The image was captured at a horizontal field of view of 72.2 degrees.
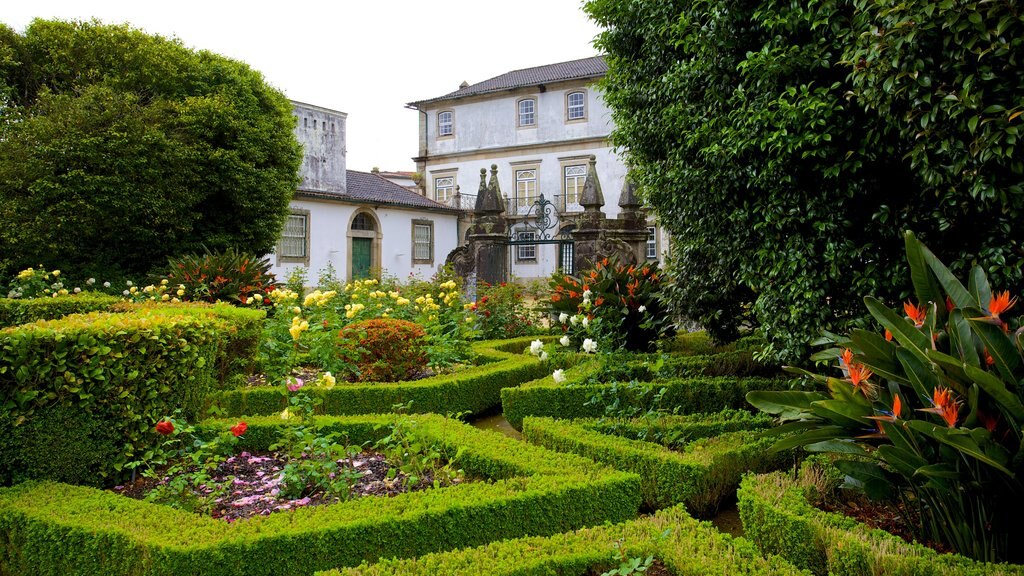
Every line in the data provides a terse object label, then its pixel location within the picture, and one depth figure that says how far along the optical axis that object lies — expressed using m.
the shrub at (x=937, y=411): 2.62
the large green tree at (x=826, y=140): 3.40
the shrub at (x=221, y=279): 9.79
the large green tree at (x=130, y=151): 13.00
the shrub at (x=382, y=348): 6.79
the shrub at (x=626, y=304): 7.77
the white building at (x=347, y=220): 23.83
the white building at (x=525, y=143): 30.73
